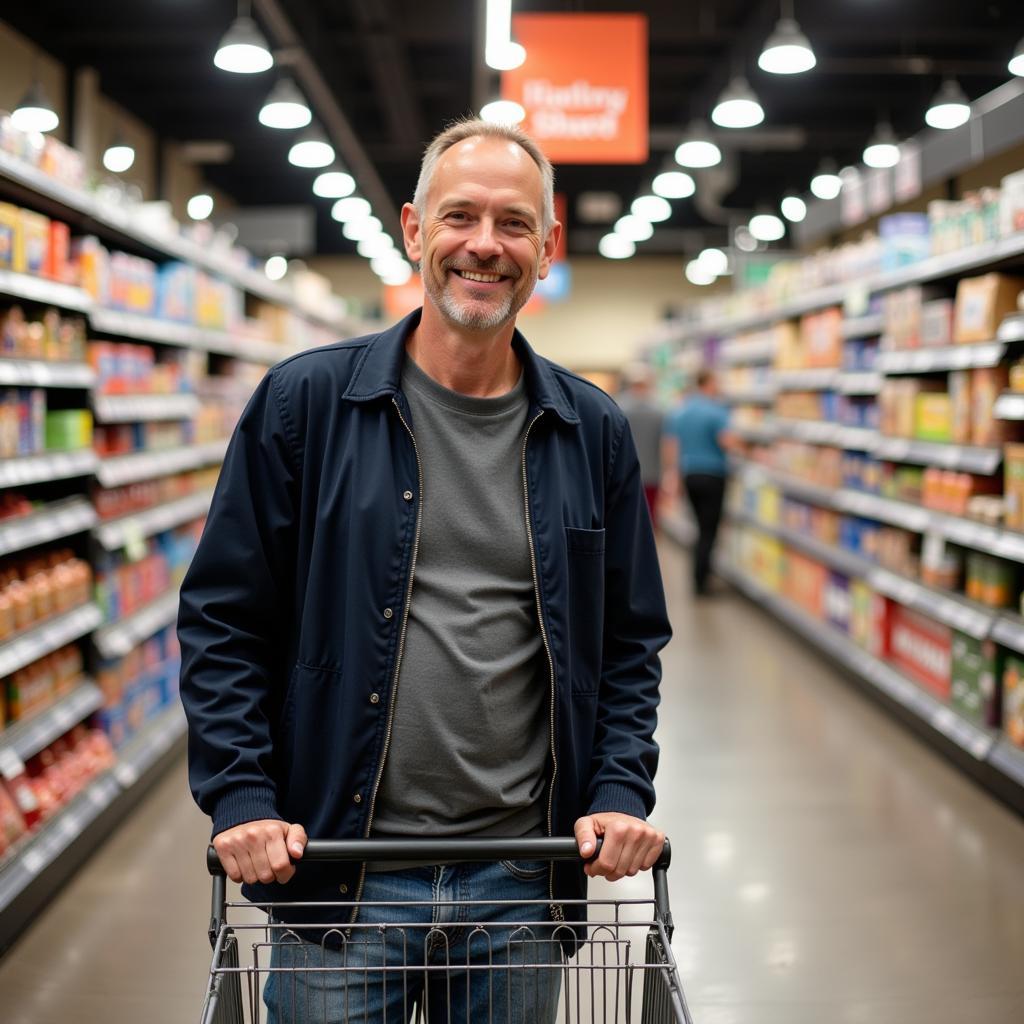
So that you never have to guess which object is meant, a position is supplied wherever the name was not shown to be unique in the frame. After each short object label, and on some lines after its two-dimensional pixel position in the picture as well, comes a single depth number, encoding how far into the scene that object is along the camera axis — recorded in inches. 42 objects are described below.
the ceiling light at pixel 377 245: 722.3
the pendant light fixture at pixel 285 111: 346.9
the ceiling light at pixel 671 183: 496.7
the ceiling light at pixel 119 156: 427.5
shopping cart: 63.6
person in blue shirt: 407.8
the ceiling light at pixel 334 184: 506.0
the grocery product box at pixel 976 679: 208.4
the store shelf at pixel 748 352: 422.6
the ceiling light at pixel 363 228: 635.5
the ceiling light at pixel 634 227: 665.6
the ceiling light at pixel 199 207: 653.3
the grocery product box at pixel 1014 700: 195.0
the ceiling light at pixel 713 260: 752.3
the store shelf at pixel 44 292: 153.5
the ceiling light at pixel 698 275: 792.5
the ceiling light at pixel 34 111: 329.7
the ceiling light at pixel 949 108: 386.6
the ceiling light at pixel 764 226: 688.4
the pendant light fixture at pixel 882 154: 464.1
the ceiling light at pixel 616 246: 811.9
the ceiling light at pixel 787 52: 297.1
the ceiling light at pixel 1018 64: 293.4
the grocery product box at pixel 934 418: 234.7
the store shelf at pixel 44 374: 153.6
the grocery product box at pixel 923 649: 235.3
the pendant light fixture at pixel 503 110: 326.0
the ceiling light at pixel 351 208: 569.1
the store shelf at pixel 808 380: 325.1
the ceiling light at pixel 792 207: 709.3
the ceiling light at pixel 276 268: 447.8
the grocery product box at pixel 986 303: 209.6
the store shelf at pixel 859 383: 282.4
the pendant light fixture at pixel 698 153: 373.7
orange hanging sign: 284.5
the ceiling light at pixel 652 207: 586.6
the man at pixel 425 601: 67.7
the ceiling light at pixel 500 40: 266.2
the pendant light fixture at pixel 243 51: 295.4
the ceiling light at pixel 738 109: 336.2
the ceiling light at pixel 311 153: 406.6
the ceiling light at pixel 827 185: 589.6
